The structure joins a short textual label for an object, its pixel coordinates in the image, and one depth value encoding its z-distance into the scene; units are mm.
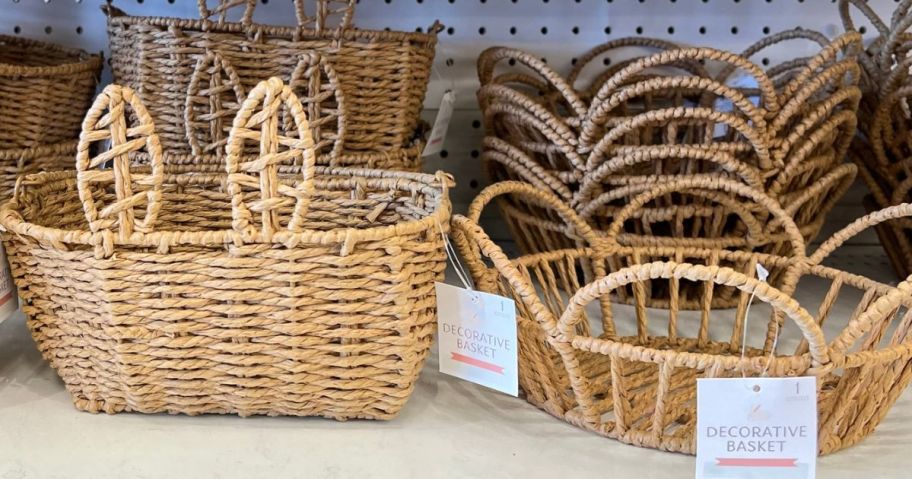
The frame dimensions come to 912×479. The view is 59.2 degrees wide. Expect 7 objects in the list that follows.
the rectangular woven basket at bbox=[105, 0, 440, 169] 941
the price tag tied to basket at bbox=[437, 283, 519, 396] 734
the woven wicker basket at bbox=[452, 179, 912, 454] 637
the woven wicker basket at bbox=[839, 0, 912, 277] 1094
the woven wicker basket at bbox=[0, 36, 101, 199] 982
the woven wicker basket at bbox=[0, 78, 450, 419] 679
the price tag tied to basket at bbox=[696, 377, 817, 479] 618
